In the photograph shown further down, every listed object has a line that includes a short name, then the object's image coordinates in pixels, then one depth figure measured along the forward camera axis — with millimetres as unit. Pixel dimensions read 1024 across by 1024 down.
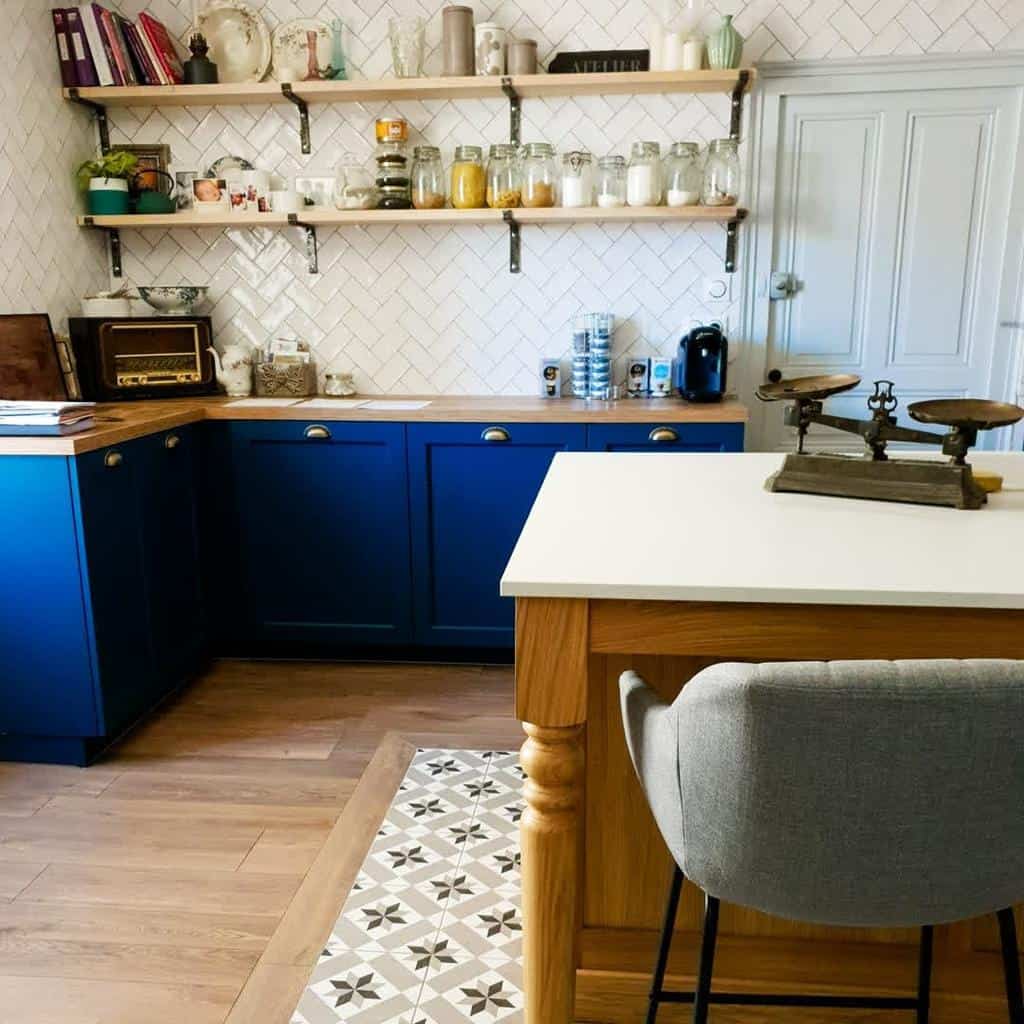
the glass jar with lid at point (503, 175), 3283
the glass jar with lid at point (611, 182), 3250
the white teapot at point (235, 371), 3520
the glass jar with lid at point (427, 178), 3305
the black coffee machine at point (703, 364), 3248
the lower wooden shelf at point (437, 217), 3168
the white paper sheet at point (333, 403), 3148
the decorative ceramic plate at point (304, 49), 3338
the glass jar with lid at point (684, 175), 3207
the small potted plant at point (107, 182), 3367
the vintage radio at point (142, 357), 3236
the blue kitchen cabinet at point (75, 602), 2447
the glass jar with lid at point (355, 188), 3357
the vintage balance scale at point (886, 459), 1559
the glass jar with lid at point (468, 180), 3295
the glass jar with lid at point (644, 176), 3209
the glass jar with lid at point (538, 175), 3256
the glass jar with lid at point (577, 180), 3258
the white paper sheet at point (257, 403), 3150
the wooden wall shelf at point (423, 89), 3125
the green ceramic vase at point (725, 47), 3115
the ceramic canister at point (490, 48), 3201
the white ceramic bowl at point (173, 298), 3439
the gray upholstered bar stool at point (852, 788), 885
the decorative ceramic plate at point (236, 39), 3369
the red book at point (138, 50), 3297
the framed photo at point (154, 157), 3506
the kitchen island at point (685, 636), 1195
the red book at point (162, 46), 3289
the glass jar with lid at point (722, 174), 3199
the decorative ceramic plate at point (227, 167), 3514
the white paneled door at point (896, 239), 3309
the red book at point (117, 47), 3250
